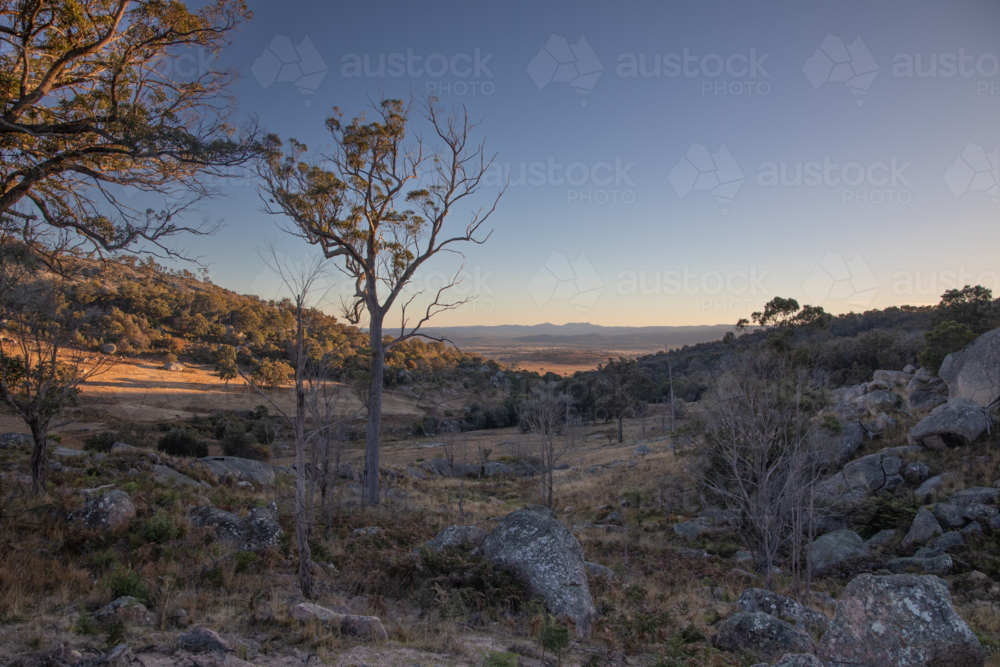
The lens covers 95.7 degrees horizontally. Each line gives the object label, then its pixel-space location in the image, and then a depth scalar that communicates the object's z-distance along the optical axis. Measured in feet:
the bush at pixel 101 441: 64.23
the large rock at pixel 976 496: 43.32
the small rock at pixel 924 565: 37.27
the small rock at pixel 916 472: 53.88
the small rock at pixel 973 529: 40.96
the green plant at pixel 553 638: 16.58
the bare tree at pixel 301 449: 19.97
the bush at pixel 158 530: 24.49
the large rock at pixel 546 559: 23.04
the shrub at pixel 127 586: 17.92
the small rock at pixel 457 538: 29.94
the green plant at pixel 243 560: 23.34
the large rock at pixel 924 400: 73.61
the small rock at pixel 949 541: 40.37
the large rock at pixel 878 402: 80.59
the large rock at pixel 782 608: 23.09
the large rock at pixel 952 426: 55.47
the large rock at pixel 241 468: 51.72
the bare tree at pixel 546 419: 65.87
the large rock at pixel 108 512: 24.08
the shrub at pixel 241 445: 86.63
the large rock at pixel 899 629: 16.25
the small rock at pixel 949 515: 43.09
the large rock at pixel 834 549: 41.78
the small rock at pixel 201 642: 13.93
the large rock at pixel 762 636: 19.66
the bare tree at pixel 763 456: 32.30
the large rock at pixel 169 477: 39.12
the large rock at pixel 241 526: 26.99
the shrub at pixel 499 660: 13.68
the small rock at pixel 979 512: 41.98
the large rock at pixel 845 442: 61.87
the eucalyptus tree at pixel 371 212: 46.96
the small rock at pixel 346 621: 17.33
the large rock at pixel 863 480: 52.95
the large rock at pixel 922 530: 42.80
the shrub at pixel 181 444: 79.36
